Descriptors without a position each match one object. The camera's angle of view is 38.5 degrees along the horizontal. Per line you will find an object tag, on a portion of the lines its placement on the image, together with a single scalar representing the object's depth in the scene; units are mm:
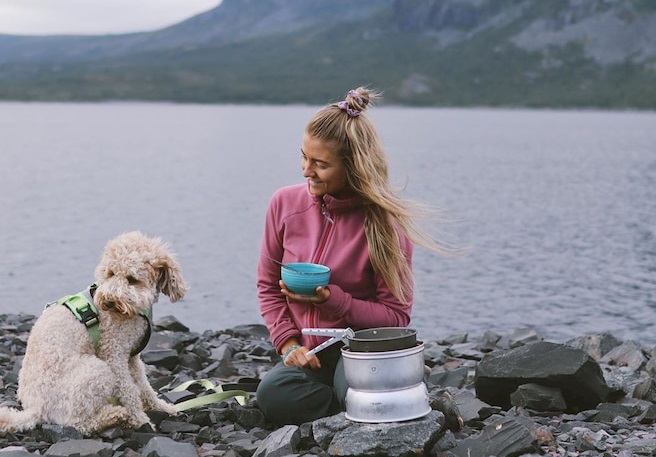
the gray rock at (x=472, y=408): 6355
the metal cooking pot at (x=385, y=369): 5270
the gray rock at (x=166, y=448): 5359
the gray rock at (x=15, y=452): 5271
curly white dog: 5602
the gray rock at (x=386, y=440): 5215
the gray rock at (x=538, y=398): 6895
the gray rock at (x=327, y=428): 5430
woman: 6070
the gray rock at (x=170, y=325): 12219
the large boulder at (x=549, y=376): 7008
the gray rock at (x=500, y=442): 5375
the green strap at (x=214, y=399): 6578
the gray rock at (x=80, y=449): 5266
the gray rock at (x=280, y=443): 5410
